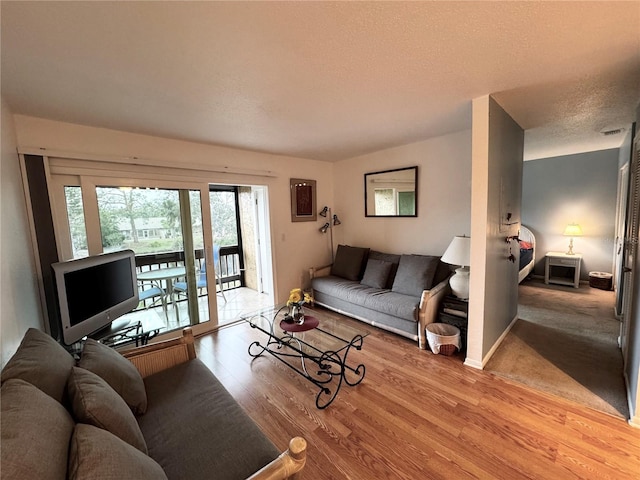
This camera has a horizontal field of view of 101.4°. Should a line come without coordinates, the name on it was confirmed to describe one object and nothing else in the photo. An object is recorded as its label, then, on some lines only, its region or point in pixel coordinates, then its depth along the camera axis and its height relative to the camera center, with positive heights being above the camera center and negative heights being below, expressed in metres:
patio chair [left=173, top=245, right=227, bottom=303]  3.24 -0.77
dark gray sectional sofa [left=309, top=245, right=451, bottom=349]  2.88 -0.99
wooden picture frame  4.21 +0.27
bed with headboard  4.62 -0.86
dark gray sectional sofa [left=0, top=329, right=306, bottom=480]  0.72 -0.75
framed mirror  3.64 +0.29
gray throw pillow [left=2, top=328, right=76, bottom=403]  1.03 -0.58
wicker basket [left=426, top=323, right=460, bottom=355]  2.59 -1.28
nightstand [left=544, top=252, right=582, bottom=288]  4.58 -1.11
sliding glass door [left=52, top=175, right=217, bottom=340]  2.51 -0.12
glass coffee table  2.21 -1.17
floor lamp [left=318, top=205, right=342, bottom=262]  4.64 -0.11
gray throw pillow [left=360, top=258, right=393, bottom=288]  3.57 -0.83
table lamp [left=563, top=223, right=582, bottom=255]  4.61 -0.49
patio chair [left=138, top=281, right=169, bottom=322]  2.91 -0.80
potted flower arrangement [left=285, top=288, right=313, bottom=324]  2.54 -0.88
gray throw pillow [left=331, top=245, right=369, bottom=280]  4.00 -0.75
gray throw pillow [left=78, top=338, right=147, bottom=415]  1.33 -0.78
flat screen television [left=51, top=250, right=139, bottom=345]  1.83 -0.52
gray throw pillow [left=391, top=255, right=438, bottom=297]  3.12 -0.77
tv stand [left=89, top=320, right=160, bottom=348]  2.16 -0.93
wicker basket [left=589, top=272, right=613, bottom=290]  4.34 -1.29
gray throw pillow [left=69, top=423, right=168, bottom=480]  0.70 -0.67
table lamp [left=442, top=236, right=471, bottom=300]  2.70 -0.54
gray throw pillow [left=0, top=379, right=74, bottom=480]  0.63 -0.56
